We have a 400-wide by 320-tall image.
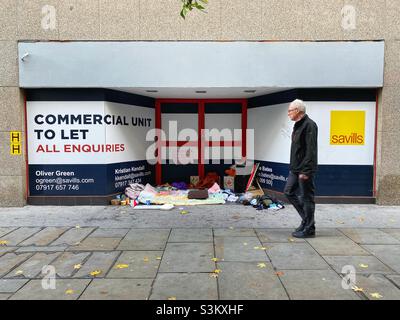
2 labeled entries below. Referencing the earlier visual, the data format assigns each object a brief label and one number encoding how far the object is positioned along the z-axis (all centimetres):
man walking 529
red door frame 1005
